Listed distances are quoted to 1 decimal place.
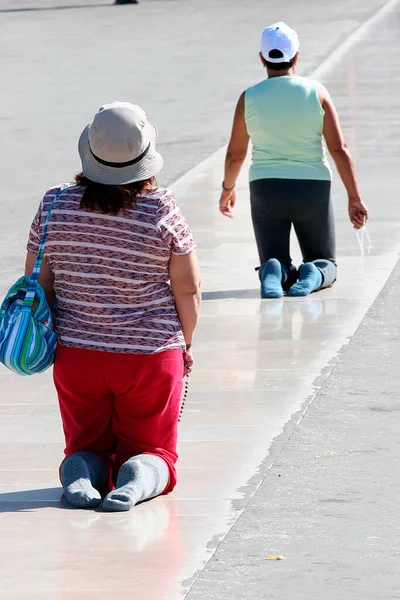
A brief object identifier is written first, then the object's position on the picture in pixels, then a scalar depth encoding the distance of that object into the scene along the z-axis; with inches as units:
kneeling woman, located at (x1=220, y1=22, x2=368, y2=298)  712.4
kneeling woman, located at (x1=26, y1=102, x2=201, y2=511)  425.7
